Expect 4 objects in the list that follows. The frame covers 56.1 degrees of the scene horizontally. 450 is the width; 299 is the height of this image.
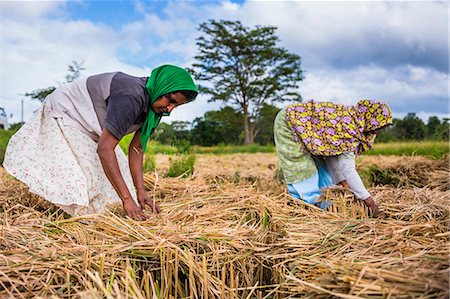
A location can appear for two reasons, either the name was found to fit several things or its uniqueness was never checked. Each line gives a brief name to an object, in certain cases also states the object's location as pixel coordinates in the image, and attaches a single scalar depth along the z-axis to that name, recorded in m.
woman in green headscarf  2.24
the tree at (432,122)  28.64
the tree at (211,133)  33.88
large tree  26.52
